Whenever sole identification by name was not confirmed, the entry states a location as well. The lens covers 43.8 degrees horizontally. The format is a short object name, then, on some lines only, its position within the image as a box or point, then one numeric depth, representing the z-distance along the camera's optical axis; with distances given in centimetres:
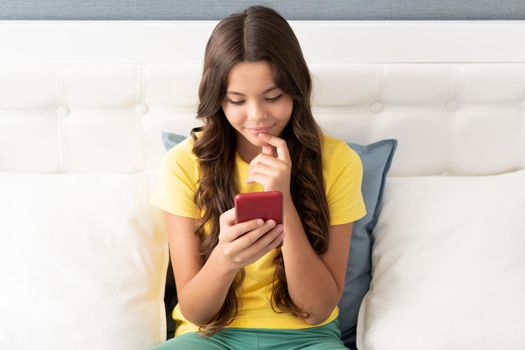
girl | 124
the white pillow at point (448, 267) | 134
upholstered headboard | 165
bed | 144
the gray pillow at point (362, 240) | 154
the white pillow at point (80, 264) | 135
